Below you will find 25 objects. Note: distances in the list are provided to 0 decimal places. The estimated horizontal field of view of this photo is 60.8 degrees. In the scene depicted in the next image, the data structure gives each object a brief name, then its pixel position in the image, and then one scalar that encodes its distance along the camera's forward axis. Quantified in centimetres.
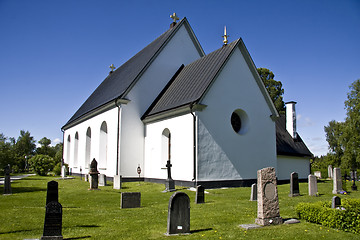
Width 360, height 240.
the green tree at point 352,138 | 4269
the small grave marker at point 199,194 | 1261
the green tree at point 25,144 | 7931
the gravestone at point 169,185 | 1678
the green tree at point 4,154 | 2836
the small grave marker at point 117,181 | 1831
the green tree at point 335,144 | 4843
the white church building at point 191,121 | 1870
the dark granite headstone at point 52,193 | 729
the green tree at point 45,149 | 7022
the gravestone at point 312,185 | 1455
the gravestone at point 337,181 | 1548
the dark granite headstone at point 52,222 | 695
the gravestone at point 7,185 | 1603
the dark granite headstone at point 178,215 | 779
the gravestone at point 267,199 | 867
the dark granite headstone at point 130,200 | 1151
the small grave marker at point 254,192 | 1350
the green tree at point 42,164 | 3478
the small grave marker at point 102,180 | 2034
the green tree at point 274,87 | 4962
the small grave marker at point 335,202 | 1014
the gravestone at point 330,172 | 3163
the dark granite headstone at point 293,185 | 1450
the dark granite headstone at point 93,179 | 1786
